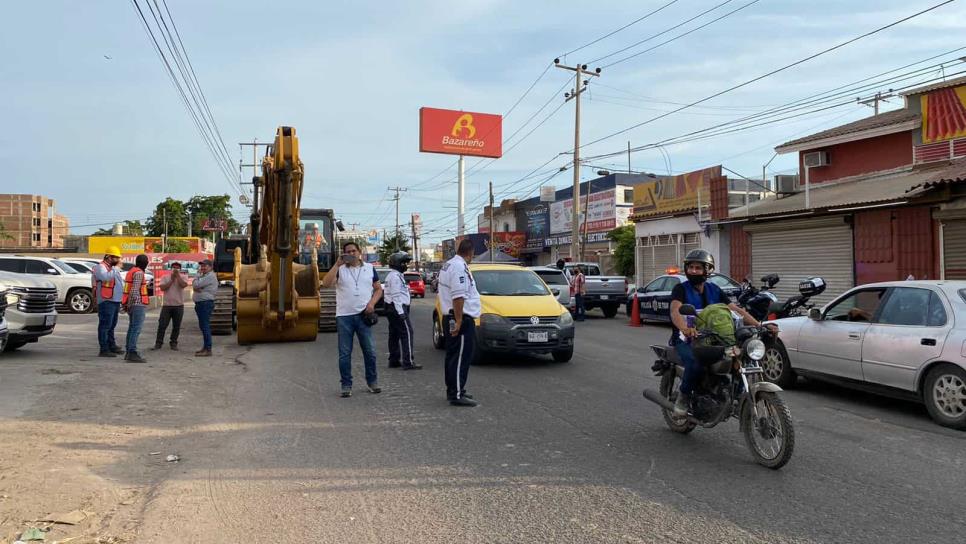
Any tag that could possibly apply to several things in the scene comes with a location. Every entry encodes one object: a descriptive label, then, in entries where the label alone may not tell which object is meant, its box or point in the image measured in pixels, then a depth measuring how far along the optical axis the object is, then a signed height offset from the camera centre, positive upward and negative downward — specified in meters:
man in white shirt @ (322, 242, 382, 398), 8.24 -0.31
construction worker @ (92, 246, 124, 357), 11.23 -0.13
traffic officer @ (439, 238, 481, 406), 7.65 -0.50
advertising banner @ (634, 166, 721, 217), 26.97 +3.55
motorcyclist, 5.86 -0.17
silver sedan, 6.80 -0.71
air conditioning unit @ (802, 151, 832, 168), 21.64 +3.64
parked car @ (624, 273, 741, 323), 17.91 -0.39
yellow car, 10.45 -0.64
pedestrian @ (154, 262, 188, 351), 12.46 -0.31
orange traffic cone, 19.30 -0.93
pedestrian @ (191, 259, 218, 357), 12.28 -0.28
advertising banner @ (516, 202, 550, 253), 51.84 +4.22
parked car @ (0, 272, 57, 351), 11.13 -0.37
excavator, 11.35 +0.18
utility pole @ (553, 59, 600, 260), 31.00 +6.30
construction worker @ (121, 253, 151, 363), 11.02 -0.27
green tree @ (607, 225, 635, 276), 35.41 +1.35
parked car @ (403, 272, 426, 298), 35.84 -0.09
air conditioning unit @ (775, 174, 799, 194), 23.27 +3.12
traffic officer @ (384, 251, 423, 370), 10.60 -0.64
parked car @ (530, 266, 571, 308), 19.72 -0.04
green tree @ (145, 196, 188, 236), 78.38 +7.50
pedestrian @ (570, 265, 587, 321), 20.41 -0.34
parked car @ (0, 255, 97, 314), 20.59 +0.14
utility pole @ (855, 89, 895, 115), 26.91 +7.13
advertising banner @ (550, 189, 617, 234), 43.06 +4.37
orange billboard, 59.06 +12.71
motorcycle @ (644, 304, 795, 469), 5.20 -0.94
